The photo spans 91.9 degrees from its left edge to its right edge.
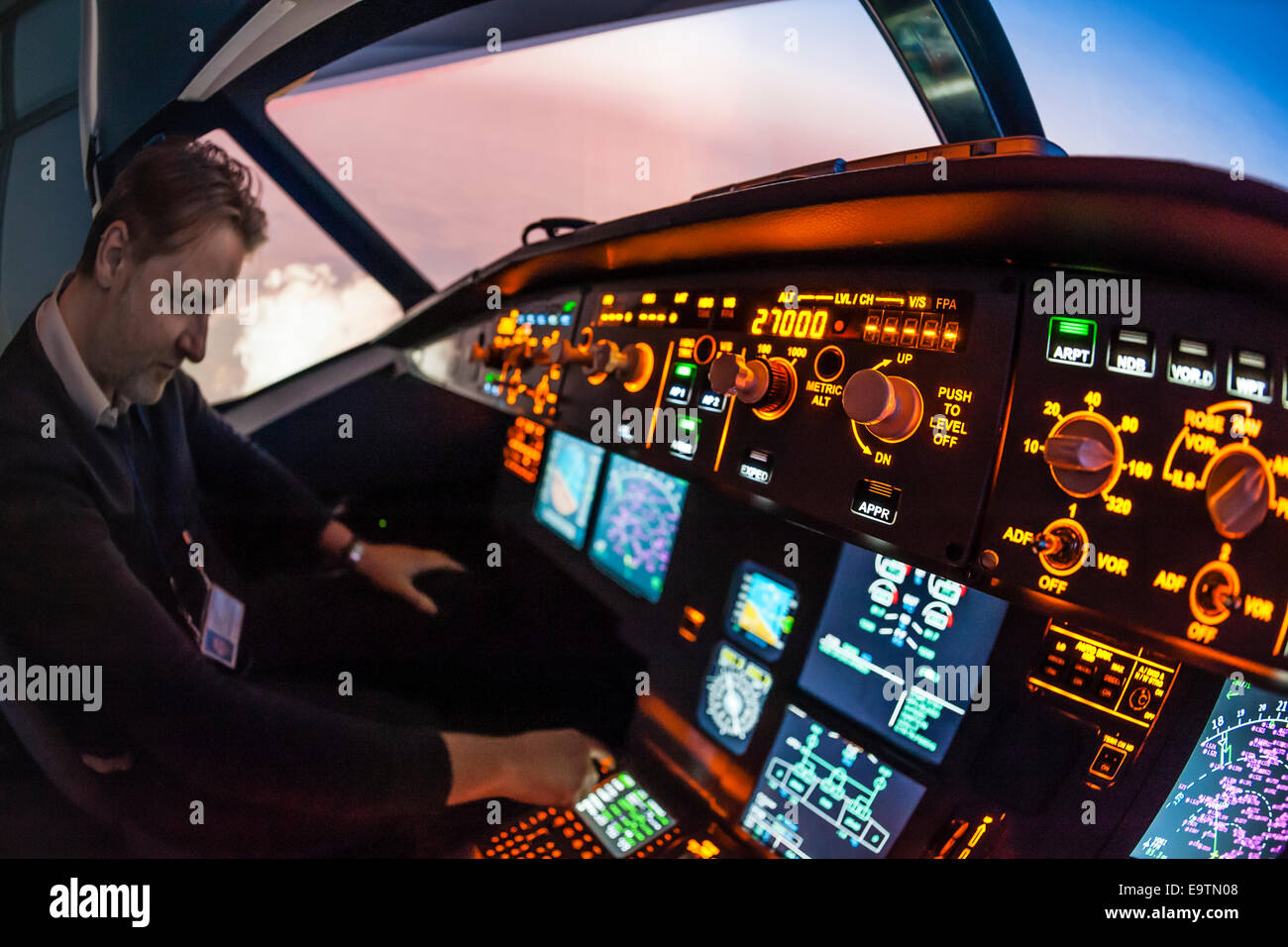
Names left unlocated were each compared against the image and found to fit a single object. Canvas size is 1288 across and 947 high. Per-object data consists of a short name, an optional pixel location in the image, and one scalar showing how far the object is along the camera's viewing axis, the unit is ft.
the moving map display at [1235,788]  2.37
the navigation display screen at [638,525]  4.85
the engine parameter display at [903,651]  3.00
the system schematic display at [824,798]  3.26
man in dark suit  3.55
